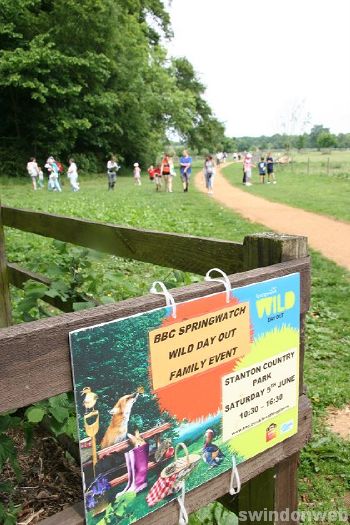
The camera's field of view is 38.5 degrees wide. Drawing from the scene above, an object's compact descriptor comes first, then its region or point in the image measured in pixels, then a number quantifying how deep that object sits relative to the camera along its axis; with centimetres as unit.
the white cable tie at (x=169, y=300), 148
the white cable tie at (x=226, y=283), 162
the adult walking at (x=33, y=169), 2468
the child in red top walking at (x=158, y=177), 2345
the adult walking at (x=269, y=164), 2778
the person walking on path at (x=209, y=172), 2155
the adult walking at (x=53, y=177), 2370
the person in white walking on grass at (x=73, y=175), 2414
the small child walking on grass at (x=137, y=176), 2803
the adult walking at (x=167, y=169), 2155
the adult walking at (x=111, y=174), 2412
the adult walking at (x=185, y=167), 2121
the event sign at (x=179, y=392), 137
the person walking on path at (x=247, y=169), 2675
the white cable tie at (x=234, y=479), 178
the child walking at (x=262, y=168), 2812
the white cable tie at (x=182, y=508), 163
